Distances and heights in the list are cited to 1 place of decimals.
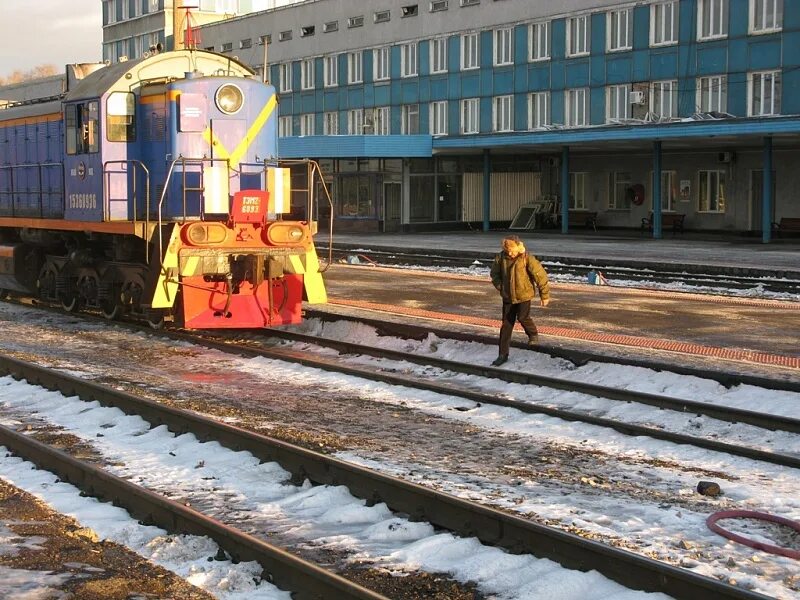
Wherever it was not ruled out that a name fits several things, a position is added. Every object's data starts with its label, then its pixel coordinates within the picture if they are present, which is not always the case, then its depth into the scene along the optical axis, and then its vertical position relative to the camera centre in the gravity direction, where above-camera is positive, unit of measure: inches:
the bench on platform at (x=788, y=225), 1487.5 +16.3
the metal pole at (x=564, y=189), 1599.4 +73.7
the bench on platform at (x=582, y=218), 1838.1 +32.4
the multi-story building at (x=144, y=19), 2689.5 +580.6
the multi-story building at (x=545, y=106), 1491.1 +222.1
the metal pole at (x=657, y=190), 1451.8 +64.2
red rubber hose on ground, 228.7 -68.1
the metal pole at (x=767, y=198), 1317.7 +48.9
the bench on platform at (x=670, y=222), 1664.6 +23.5
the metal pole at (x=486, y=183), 1771.7 +91.5
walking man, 467.2 -20.0
